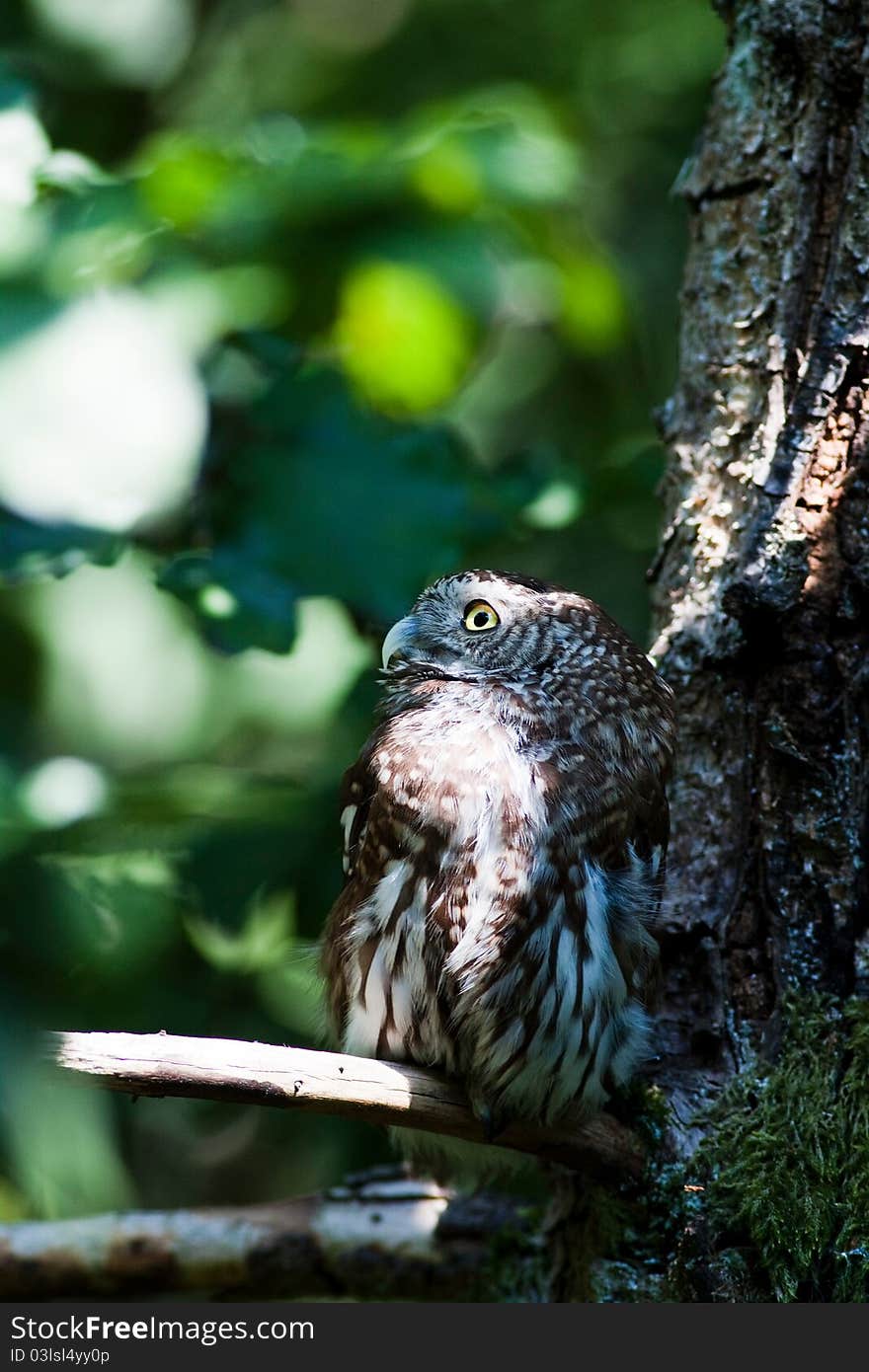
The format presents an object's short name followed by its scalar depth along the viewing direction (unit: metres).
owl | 4.89
